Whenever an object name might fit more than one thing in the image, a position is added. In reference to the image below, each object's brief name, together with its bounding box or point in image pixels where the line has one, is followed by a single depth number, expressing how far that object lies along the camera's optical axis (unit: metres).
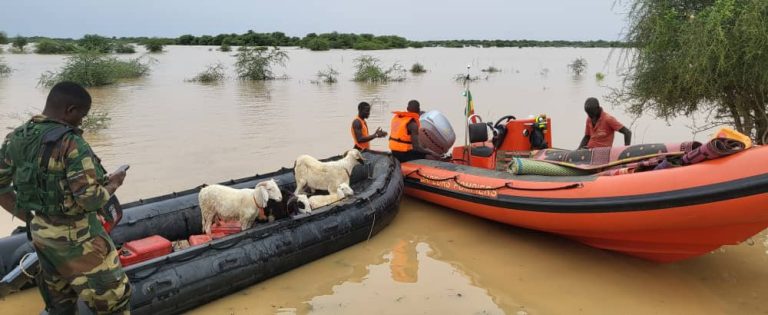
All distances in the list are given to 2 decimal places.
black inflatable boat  3.69
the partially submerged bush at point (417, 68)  28.99
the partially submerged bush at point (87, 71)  19.16
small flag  6.91
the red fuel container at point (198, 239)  4.38
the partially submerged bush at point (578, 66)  27.88
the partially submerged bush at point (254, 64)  24.30
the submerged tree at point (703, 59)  6.06
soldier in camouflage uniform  2.50
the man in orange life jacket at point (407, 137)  6.53
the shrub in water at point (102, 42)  34.11
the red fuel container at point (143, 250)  3.93
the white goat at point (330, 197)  5.18
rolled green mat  5.24
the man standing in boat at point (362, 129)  6.63
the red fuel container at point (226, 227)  4.52
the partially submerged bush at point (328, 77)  23.00
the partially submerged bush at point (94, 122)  11.18
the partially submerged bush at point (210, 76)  23.28
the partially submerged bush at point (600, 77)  23.90
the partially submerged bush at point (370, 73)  23.05
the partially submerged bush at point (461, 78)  24.10
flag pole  6.76
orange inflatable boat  3.66
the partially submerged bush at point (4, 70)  23.58
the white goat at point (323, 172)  5.42
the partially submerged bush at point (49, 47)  39.69
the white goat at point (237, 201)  4.42
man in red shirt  5.82
